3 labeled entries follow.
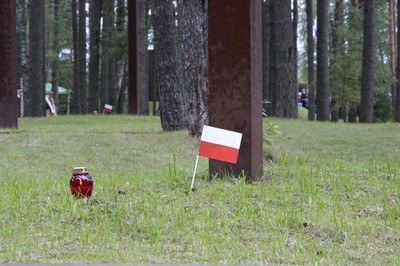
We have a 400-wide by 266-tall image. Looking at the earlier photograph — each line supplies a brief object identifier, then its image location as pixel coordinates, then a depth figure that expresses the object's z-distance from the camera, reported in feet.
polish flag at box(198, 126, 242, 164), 26.30
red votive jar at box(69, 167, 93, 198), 24.27
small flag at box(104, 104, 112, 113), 87.64
